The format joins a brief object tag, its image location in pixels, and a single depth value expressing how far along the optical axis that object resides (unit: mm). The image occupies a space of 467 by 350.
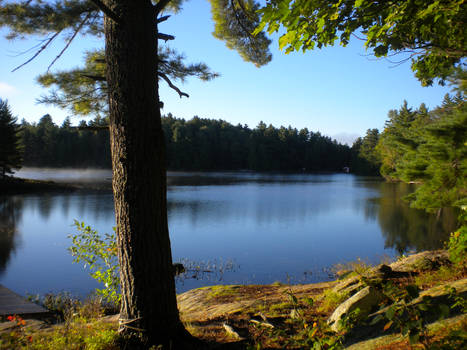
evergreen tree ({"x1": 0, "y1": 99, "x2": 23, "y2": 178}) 29078
